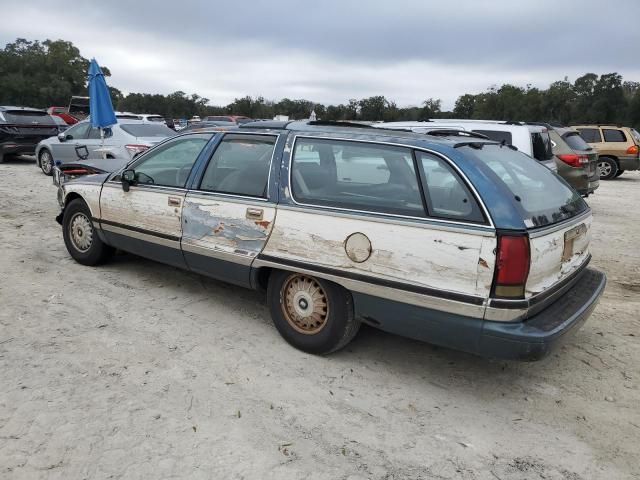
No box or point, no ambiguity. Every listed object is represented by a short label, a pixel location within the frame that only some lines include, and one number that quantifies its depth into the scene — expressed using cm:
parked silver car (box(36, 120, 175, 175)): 1030
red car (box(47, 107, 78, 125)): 2558
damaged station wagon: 289
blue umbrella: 953
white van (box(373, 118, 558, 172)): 742
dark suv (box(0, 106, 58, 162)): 1415
